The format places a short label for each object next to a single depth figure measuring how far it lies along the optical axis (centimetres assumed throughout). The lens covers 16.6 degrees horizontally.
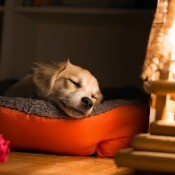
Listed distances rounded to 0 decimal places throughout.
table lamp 119
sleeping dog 164
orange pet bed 163
